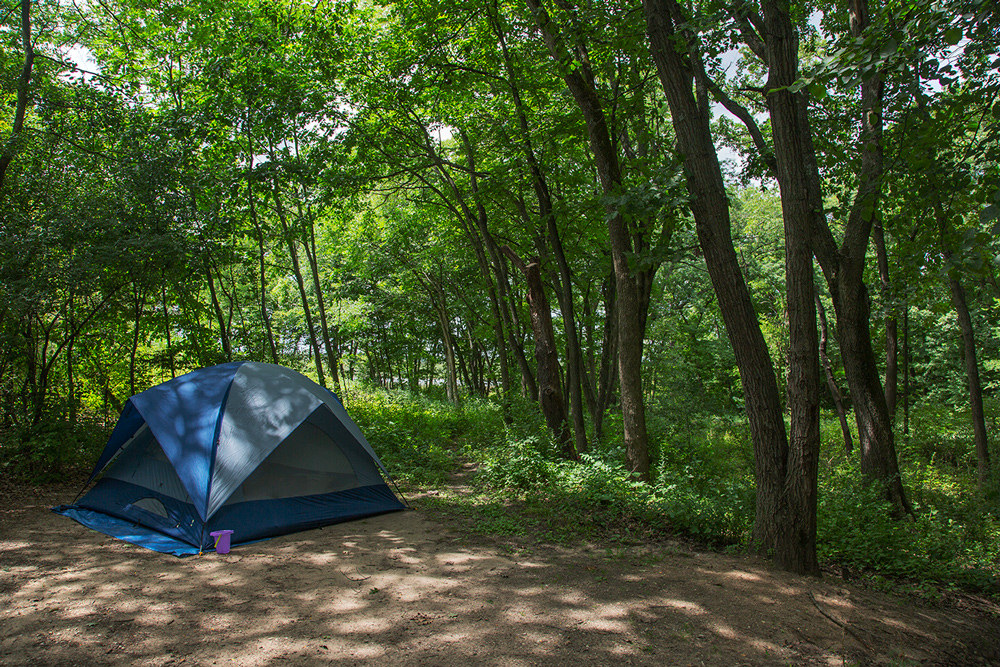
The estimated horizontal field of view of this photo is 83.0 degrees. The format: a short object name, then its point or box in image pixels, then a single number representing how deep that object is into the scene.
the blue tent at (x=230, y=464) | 5.71
